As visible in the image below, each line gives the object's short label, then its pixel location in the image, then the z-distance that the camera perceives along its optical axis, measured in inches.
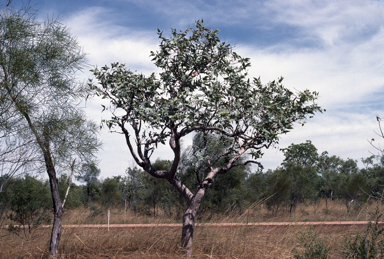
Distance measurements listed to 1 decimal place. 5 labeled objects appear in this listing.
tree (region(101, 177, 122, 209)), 1076.6
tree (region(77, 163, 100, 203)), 1147.9
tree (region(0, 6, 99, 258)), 304.3
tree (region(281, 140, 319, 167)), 1530.5
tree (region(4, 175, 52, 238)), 574.6
